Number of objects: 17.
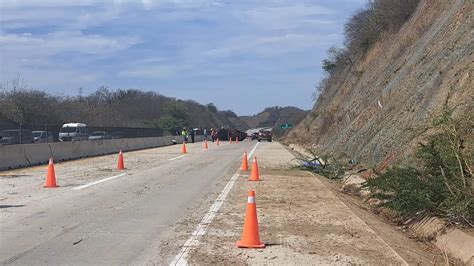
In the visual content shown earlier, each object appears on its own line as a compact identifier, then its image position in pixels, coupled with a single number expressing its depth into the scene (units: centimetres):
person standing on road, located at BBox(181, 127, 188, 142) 6029
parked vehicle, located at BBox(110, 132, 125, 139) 3976
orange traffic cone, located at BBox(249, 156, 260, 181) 1757
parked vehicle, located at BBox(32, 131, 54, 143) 2788
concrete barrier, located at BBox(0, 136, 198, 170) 2220
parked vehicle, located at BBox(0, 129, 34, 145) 2377
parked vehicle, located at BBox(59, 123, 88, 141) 3284
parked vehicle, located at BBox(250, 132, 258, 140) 8072
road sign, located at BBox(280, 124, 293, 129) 11840
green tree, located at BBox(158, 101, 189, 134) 12908
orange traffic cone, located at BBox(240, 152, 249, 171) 2147
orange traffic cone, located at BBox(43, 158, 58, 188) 1522
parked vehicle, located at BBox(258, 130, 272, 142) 7806
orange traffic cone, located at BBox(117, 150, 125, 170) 2166
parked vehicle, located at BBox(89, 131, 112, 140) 3602
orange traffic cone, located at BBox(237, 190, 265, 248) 793
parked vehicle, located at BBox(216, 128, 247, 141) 7144
